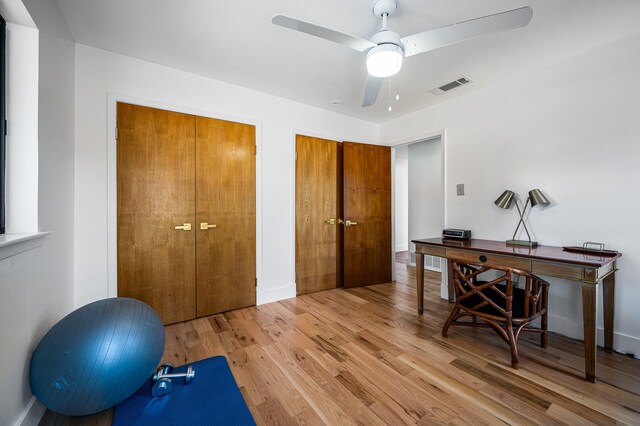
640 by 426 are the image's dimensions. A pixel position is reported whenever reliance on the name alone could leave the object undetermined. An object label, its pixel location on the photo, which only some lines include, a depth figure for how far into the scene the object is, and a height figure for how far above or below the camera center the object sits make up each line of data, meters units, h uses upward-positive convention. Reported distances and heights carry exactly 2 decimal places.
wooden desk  1.69 -0.42
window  1.31 +0.47
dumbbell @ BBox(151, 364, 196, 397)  1.48 -1.00
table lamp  2.40 +0.08
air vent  2.72 +1.38
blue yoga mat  1.31 -1.06
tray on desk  1.96 -0.33
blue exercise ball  1.22 -0.74
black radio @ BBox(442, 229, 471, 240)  2.87 -0.26
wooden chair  1.86 -0.71
